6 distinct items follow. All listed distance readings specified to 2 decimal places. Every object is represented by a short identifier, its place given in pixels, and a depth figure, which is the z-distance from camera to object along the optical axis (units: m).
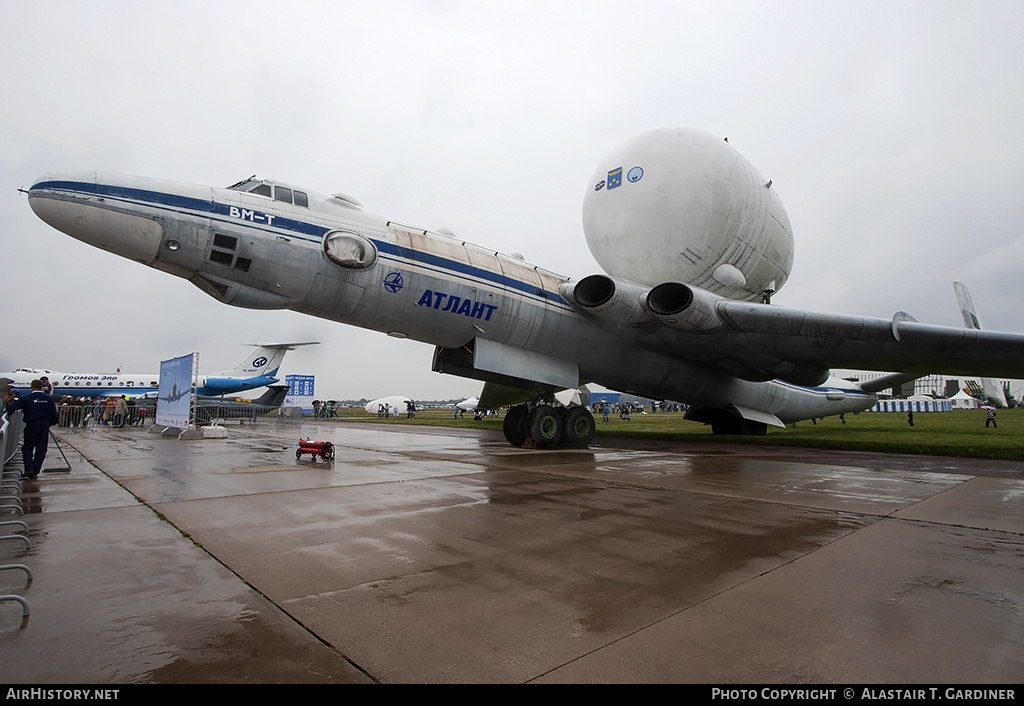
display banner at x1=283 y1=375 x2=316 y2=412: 41.78
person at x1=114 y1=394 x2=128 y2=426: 23.27
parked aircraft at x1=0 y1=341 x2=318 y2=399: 32.09
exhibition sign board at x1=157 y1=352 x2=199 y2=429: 14.48
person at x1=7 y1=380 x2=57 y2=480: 7.04
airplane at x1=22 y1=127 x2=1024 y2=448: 7.94
